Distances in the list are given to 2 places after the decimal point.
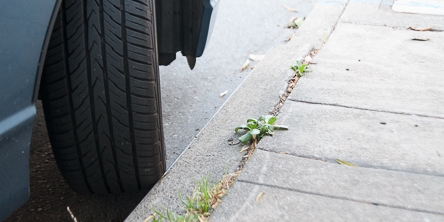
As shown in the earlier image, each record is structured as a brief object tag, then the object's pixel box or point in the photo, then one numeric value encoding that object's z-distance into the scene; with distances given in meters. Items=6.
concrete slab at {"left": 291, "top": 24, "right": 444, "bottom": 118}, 2.61
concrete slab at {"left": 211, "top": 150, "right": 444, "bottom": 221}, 1.72
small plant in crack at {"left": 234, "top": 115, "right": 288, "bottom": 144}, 2.24
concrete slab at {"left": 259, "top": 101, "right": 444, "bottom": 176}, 2.06
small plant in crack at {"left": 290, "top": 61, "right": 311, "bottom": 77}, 2.97
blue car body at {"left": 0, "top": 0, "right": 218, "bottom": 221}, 1.29
